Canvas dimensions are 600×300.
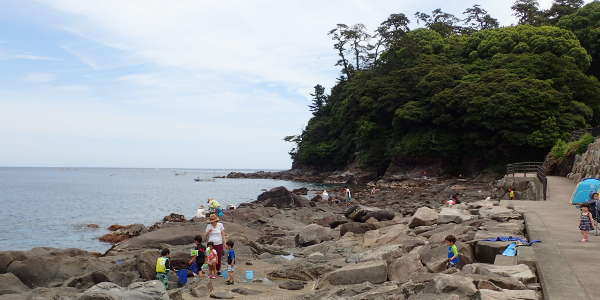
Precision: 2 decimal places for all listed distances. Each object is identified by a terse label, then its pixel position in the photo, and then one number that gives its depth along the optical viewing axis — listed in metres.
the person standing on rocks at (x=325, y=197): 38.52
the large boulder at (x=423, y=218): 15.47
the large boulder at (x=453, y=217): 14.66
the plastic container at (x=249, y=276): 12.03
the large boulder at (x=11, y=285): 11.14
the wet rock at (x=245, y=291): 10.50
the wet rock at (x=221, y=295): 10.18
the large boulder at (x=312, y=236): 17.75
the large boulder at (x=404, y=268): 9.49
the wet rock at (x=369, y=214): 20.67
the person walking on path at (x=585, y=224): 9.87
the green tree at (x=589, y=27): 62.73
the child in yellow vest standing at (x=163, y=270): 11.48
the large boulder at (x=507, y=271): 6.75
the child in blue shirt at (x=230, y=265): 11.77
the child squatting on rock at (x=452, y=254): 9.16
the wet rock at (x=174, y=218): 29.42
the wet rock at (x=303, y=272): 11.69
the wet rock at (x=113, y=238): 25.28
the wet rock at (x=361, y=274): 9.58
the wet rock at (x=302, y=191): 49.69
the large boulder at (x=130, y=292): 8.23
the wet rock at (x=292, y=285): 10.84
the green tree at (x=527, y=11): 85.50
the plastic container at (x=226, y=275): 12.12
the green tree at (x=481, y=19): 102.00
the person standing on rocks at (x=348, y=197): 38.64
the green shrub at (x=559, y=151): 36.42
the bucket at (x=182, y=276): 11.99
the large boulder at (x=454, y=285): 6.09
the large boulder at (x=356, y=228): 17.83
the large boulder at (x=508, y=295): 5.74
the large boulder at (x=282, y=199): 34.31
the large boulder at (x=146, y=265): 12.54
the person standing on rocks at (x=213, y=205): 23.53
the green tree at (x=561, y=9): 78.12
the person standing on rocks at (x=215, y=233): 12.10
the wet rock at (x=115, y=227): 30.16
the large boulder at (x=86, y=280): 11.70
